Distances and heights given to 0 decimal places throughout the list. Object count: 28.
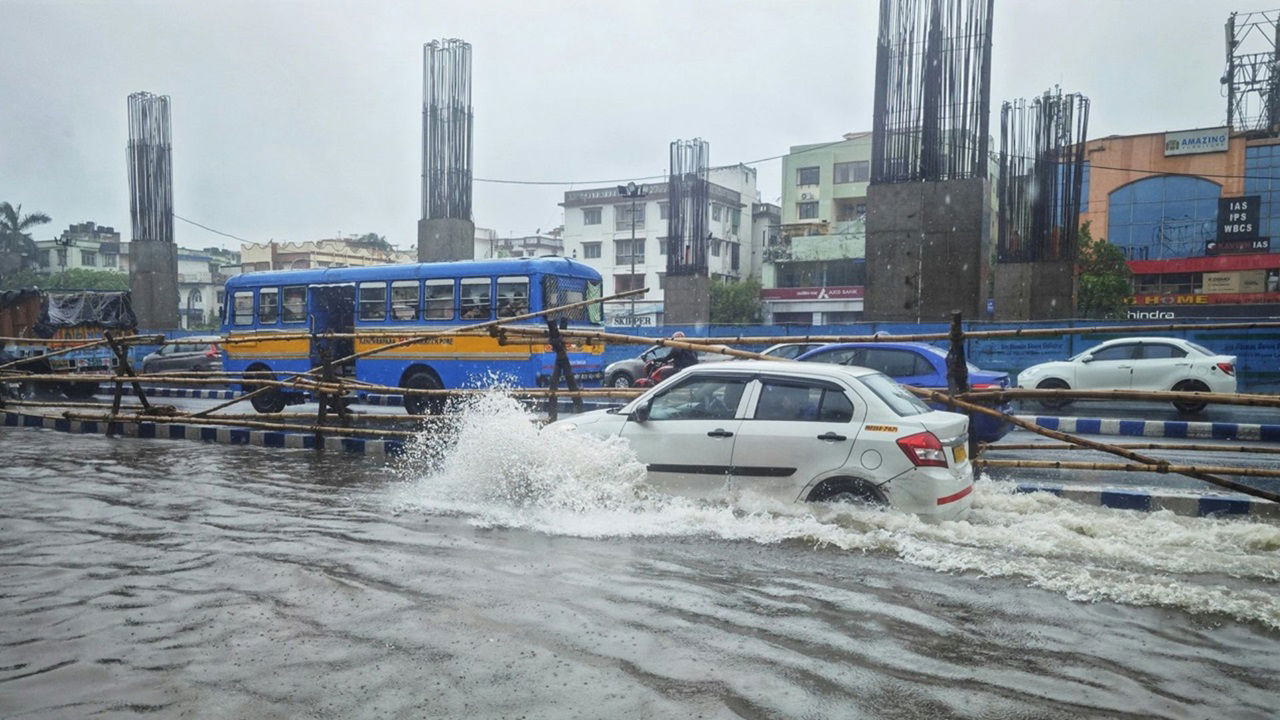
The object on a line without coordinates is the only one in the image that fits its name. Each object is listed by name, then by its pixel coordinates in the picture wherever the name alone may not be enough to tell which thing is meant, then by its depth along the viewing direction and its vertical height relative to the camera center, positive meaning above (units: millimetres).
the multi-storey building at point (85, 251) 69394 +4405
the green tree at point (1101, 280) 38781 +1598
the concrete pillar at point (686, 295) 35062 +667
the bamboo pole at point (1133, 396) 6965 -676
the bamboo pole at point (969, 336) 7281 -199
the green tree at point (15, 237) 58844 +4591
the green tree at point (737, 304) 52875 +527
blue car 11102 -627
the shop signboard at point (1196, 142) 40688 +8117
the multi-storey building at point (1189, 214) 39375 +4857
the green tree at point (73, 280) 58562 +1714
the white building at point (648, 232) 59781 +5495
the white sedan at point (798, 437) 6570 -968
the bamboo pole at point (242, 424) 11430 -1676
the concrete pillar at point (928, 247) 18656 +1439
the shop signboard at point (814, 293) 49625 +1183
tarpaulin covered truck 22812 -455
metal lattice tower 40781 +11065
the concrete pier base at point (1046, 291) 29141 +831
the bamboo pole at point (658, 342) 9117 -323
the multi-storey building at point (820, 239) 50281 +4347
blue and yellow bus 15758 -109
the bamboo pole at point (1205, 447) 7879 -1190
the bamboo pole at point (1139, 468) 7334 -1302
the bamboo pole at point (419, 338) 10141 -352
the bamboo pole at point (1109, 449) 7273 -1102
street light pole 39344 +5468
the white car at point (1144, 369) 15953 -978
